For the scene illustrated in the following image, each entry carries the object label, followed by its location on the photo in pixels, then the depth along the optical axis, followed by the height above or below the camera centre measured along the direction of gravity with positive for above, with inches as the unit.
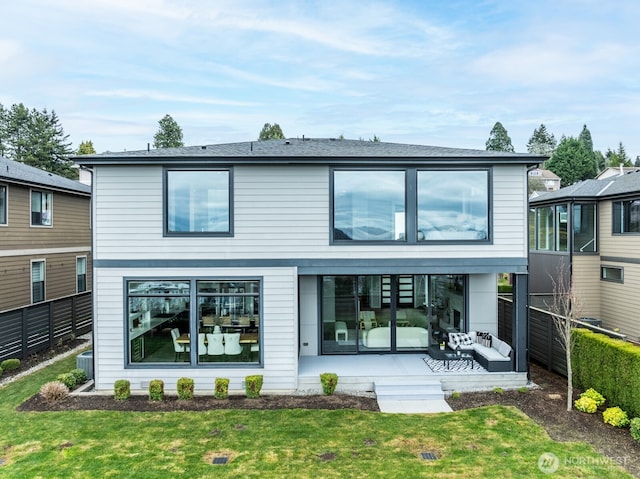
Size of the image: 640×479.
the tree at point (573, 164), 2256.4 +453.5
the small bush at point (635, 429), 253.8 -124.7
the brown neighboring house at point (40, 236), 502.3 +12.2
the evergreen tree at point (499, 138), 2591.0 +693.3
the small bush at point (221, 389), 335.3 -127.1
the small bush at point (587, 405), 298.5 -127.7
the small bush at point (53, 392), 323.0 -123.7
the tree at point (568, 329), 305.7 -79.2
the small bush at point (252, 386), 335.9 -124.9
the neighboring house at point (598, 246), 505.0 -7.6
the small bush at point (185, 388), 332.8 -125.1
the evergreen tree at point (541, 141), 3232.5 +876.2
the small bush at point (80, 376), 360.5 -123.7
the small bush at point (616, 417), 272.8 -126.2
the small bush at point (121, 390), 332.5 -125.9
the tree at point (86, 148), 2005.9 +503.2
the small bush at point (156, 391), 331.3 -126.0
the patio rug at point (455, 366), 365.1 -121.9
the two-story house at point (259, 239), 353.1 +3.4
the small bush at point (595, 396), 304.0 -123.9
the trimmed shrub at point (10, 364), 401.4 -125.1
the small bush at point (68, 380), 349.1 -122.9
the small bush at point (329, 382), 342.0 -123.5
